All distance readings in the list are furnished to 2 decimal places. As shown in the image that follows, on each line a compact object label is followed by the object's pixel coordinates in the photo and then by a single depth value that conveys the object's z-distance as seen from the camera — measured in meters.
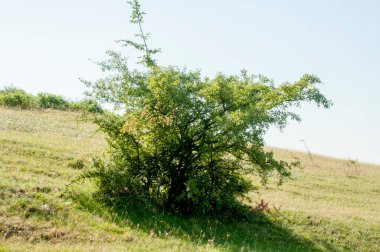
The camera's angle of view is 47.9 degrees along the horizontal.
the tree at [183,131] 15.74
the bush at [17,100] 45.69
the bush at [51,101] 49.16
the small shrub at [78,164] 20.66
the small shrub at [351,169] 40.09
